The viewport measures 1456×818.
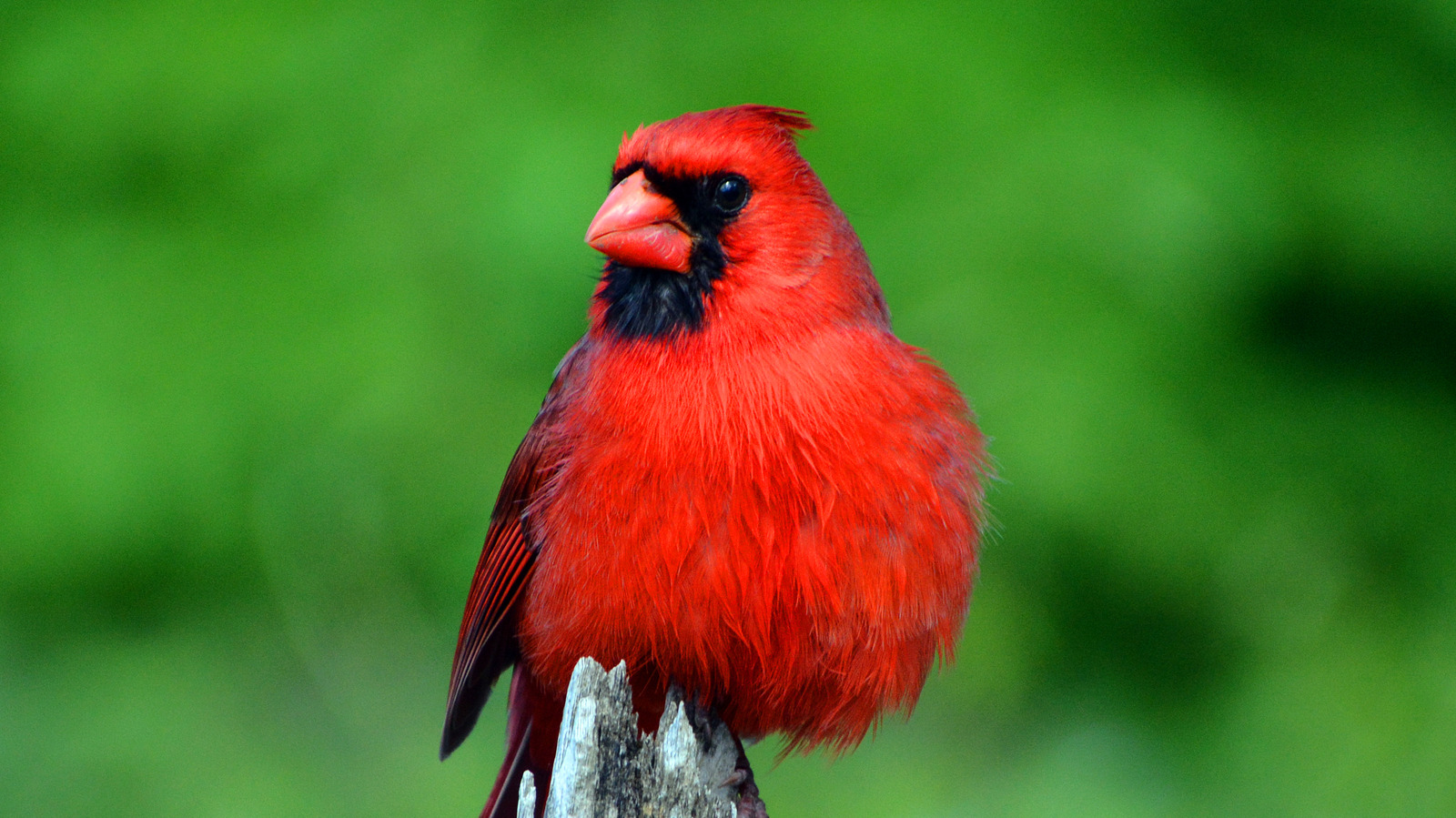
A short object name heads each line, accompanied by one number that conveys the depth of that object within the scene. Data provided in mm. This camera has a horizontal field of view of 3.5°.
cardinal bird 3893
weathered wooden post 3875
